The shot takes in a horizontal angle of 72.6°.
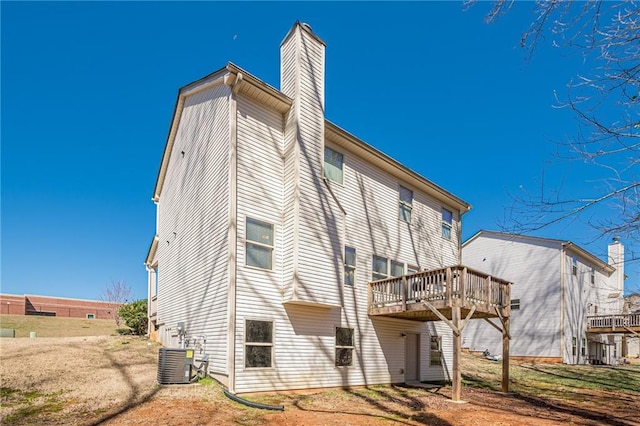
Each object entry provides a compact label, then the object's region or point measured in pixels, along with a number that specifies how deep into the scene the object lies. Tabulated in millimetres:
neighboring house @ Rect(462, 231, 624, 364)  25969
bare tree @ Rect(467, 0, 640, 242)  3922
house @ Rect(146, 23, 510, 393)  11547
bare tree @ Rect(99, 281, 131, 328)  39062
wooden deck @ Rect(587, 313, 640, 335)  25328
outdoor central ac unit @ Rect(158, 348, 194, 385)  10797
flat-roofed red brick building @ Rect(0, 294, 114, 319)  39812
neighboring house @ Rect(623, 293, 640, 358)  38012
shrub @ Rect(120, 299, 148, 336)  22109
